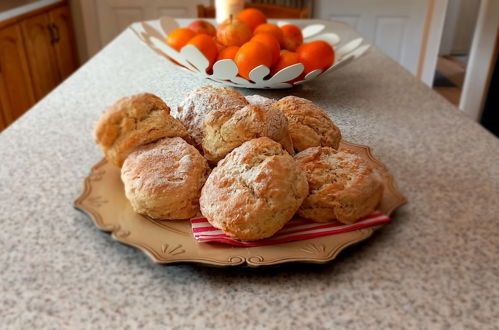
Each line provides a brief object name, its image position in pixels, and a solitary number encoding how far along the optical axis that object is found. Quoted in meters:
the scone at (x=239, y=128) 0.56
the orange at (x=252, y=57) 0.98
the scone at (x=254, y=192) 0.49
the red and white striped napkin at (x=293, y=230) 0.50
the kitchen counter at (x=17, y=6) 2.16
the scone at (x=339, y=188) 0.52
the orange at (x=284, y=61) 1.03
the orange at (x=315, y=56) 1.04
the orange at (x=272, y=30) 1.15
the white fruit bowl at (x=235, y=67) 0.96
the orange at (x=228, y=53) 1.06
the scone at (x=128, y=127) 0.59
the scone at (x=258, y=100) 0.69
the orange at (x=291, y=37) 1.18
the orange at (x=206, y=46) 1.06
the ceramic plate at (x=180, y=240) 0.48
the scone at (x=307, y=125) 0.63
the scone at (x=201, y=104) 0.63
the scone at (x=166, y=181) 0.53
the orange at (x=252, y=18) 1.27
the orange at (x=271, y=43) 1.02
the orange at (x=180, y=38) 1.16
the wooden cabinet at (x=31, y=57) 2.21
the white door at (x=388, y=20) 2.89
